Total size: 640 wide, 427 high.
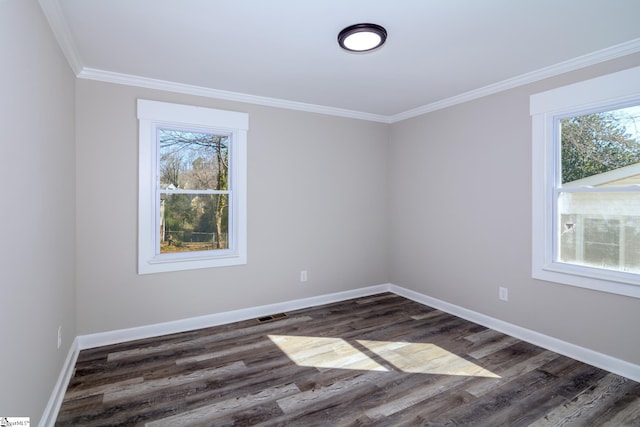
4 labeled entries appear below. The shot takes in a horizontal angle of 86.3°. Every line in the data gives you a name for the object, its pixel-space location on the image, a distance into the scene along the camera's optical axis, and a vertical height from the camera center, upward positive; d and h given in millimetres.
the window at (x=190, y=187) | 3254 +295
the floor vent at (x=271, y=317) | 3709 -1126
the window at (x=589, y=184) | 2592 +259
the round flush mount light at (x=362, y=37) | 2236 +1218
